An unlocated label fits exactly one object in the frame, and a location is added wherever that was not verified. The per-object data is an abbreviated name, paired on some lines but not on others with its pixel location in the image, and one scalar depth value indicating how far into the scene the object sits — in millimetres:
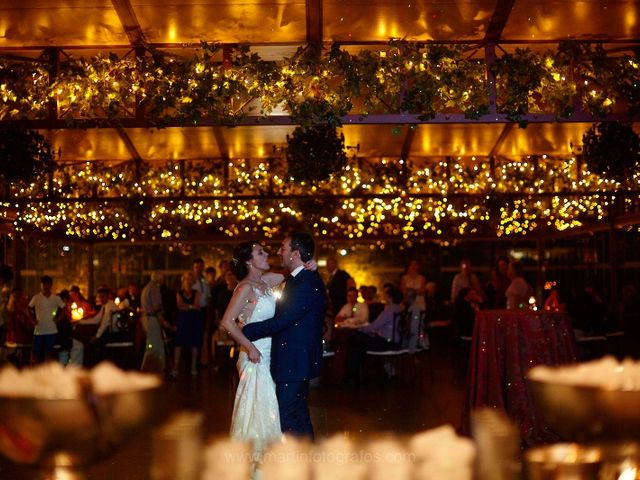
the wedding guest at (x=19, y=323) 13117
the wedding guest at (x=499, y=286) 15477
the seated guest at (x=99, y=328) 13906
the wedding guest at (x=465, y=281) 16812
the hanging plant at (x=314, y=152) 9508
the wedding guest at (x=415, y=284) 14877
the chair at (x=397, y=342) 12172
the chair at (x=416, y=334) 12797
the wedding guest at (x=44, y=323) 12773
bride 5895
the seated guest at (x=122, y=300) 15611
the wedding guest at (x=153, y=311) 12977
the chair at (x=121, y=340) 14133
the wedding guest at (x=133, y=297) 16344
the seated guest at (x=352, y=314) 12984
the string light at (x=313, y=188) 14922
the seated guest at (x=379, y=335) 12258
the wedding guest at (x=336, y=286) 14552
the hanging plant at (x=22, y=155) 9320
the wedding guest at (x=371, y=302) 14867
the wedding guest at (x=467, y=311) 14727
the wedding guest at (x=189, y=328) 13445
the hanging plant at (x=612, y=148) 9562
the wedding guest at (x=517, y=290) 12772
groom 5551
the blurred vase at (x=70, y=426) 1682
